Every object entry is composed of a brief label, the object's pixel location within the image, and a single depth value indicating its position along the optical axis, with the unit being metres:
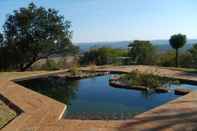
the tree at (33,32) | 9.36
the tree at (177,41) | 8.88
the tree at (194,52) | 11.03
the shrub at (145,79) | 5.79
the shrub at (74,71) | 7.74
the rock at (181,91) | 5.13
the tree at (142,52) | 11.81
